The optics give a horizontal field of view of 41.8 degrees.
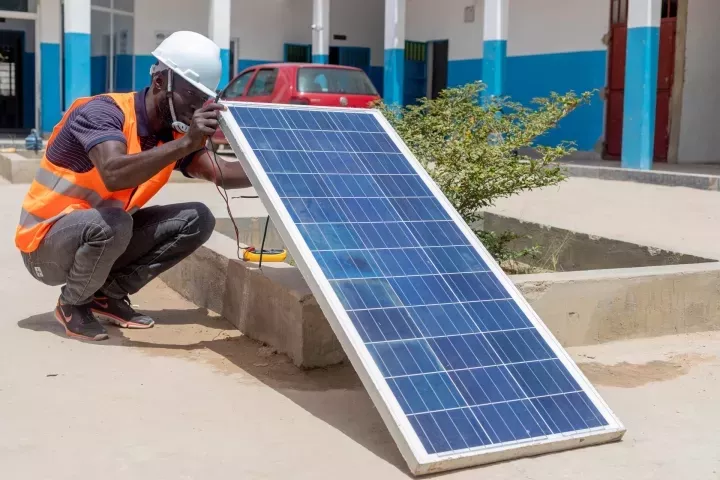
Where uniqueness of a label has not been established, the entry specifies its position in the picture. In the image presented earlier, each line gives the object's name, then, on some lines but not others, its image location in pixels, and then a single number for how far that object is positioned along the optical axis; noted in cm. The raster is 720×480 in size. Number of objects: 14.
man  395
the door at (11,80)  2228
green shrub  514
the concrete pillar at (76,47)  1590
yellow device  482
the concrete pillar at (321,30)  2017
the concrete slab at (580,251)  556
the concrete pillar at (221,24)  1709
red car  1442
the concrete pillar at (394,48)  1878
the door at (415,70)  2159
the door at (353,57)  2338
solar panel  310
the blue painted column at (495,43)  1638
